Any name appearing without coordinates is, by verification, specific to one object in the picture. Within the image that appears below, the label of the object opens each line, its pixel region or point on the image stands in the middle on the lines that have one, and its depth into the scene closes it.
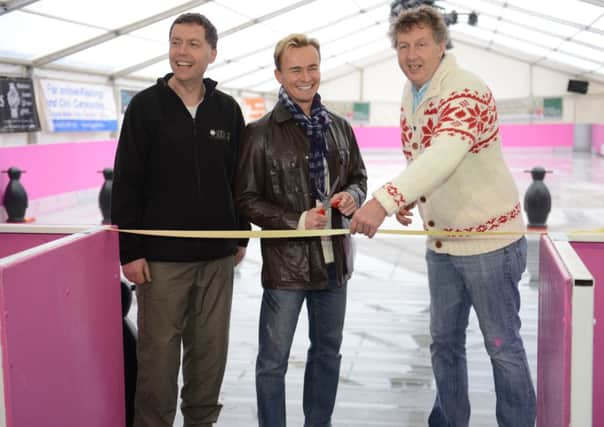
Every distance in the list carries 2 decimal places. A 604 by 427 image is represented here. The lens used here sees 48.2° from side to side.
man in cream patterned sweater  2.04
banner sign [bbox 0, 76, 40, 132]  11.12
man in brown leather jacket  2.35
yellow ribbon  2.22
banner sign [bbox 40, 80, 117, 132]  12.78
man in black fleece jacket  2.43
